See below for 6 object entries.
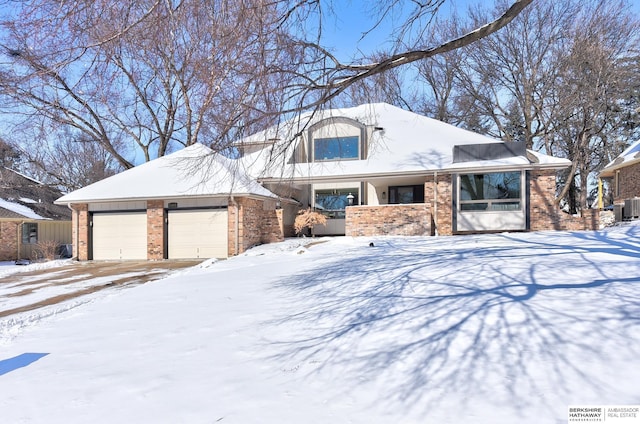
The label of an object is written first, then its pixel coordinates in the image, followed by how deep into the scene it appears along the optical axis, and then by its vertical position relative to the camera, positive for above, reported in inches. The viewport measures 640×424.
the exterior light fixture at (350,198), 609.6 +24.6
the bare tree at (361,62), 168.9 +78.1
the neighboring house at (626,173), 681.4 +79.0
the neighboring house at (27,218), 722.2 -8.4
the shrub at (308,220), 589.6 -13.2
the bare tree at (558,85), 683.4 +291.3
